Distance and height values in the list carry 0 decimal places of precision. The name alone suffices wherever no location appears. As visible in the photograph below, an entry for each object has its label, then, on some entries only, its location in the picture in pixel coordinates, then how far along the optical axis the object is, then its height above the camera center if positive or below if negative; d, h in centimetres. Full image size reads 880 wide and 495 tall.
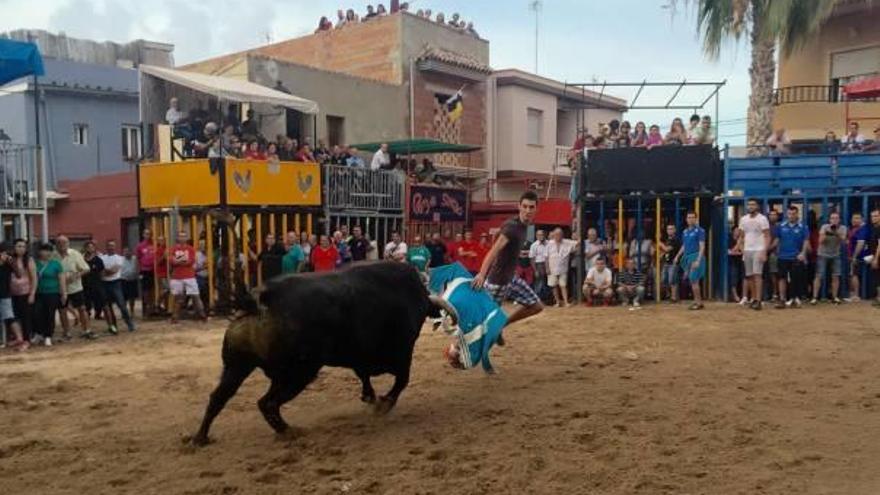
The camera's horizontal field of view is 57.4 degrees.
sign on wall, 1980 -2
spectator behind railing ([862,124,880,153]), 1460 +97
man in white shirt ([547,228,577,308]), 1535 -116
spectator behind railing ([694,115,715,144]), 1603 +139
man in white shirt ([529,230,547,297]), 1578 -114
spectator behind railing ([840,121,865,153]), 1495 +111
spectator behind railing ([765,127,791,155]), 1548 +113
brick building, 2239 +371
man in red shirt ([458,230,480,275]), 1739 -113
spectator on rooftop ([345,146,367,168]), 1909 +104
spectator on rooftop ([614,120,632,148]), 1677 +137
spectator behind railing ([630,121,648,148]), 1662 +137
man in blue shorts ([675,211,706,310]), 1398 -92
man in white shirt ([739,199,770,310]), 1345 -74
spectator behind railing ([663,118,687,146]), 1596 +135
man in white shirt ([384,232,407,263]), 1644 -93
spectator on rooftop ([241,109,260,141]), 1806 +174
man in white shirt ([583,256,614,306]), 1492 -152
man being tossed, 744 -62
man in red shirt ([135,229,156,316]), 1454 -115
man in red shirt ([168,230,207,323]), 1358 -112
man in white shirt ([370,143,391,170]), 1947 +109
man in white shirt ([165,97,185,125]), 1728 +196
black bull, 544 -93
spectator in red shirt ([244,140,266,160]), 1637 +109
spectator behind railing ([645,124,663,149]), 1628 +132
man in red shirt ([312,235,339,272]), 1484 -96
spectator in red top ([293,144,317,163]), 1778 +109
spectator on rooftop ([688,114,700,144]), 1655 +158
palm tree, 1723 +379
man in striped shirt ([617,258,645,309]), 1466 -152
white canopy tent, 1661 +246
